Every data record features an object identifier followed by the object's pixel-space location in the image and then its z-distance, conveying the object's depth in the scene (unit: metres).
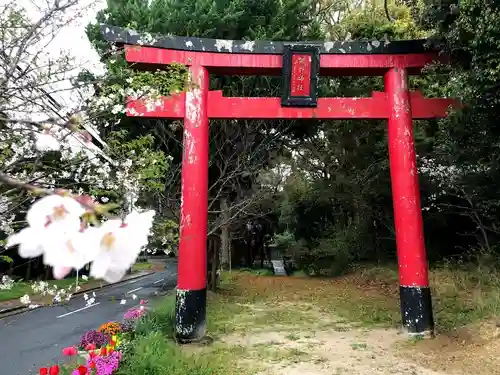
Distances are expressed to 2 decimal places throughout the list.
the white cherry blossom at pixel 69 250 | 0.84
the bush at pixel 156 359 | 4.09
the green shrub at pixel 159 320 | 5.63
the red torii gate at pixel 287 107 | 6.03
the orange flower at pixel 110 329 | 5.54
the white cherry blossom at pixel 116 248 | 0.86
